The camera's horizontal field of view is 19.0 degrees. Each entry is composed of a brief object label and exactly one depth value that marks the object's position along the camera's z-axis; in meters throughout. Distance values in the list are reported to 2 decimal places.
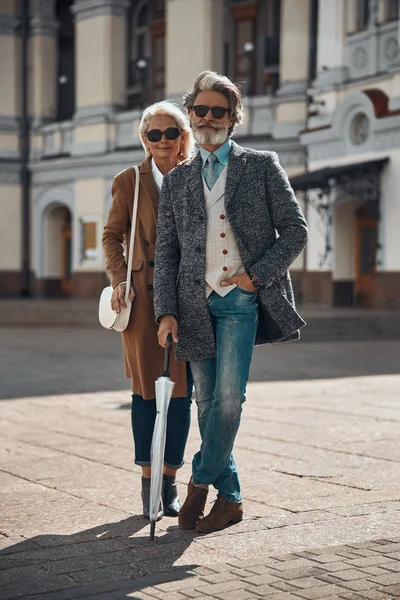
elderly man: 5.01
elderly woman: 5.43
